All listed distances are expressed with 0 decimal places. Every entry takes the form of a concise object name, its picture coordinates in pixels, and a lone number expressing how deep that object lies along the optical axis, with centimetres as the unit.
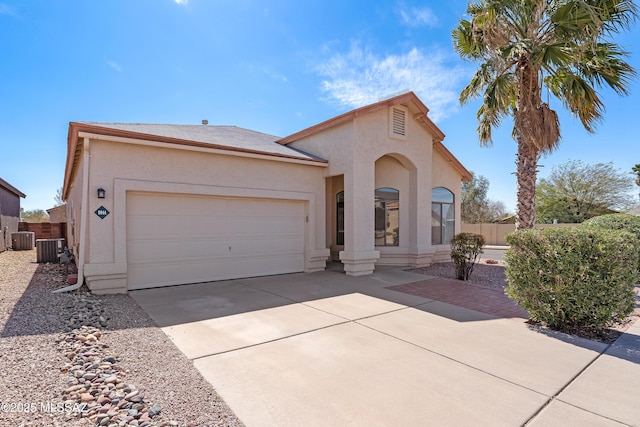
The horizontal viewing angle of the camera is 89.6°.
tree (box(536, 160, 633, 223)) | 2833
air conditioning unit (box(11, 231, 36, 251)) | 1792
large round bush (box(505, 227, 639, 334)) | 503
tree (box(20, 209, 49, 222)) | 3585
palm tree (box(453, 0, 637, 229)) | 920
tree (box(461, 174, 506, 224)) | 3484
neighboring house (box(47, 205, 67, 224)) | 2101
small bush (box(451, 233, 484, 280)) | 1000
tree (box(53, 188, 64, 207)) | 4019
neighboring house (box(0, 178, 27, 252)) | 1795
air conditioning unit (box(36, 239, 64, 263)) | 1309
